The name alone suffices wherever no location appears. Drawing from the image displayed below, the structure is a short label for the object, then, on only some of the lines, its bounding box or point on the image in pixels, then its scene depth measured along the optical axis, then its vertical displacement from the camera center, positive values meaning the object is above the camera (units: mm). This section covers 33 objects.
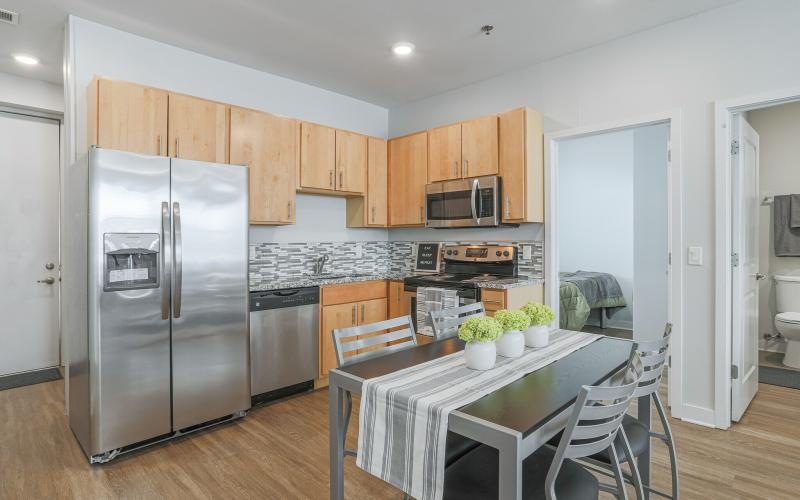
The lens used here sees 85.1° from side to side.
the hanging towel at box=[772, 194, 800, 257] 4348 +197
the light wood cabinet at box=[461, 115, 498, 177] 3779 +918
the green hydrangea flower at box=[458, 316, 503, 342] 1594 -296
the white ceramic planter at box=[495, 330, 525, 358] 1786 -386
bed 4859 -564
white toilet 4016 -614
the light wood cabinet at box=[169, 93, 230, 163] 3105 +895
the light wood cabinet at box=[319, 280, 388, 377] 3701 -522
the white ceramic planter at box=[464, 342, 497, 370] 1616 -393
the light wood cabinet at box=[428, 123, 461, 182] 4051 +921
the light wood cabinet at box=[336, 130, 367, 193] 4184 +868
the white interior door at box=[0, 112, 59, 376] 3986 +67
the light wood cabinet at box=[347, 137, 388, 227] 4480 +542
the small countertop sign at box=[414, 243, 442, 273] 4543 -76
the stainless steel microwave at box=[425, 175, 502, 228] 3762 +430
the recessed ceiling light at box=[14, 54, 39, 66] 3502 +1553
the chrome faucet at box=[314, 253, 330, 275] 4301 -139
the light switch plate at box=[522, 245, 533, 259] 3889 -10
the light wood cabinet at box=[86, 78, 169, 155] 2811 +888
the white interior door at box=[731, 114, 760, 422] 2896 -115
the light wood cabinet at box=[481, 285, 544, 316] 3346 -377
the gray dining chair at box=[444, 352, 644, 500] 1220 -748
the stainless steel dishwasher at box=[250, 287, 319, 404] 3268 -721
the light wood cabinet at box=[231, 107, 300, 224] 3459 +761
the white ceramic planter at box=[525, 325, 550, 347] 1941 -384
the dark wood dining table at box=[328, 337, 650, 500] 1146 -469
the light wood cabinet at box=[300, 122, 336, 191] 3883 +855
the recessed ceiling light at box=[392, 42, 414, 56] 3414 +1601
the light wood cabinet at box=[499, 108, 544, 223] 3590 +717
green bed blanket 4824 -644
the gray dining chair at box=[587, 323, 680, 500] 1585 -729
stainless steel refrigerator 2455 -290
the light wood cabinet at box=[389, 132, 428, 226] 4348 +732
